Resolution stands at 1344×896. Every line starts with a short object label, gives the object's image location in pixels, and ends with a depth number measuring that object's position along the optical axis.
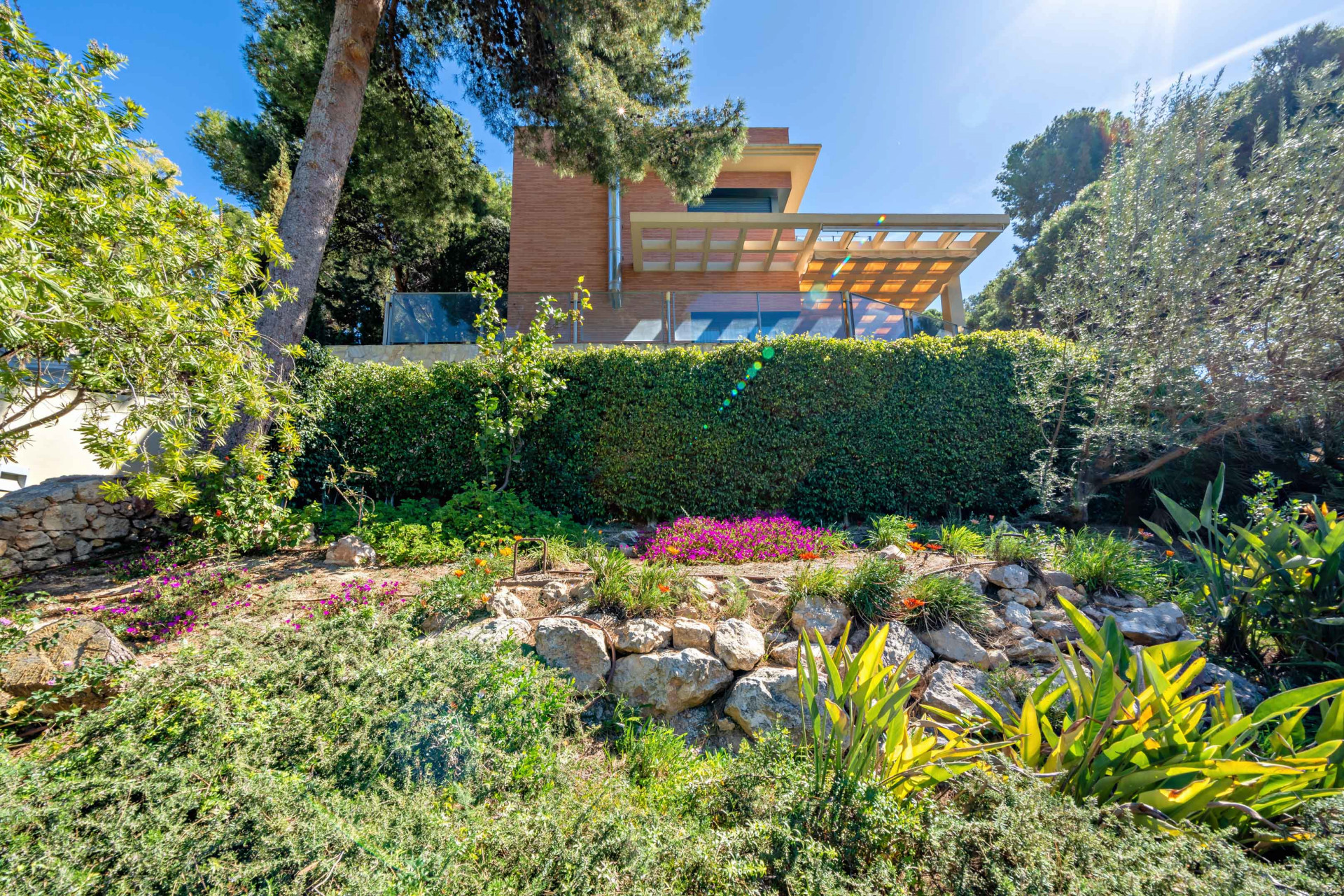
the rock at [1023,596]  4.10
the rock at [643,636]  3.56
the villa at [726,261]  9.30
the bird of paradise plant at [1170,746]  1.91
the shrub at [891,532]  5.28
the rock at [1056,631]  3.80
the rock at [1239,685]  2.94
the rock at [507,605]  3.74
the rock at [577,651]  3.51
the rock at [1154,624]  3.66
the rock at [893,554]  4.54
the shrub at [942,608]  3.82
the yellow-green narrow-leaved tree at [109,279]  2.42
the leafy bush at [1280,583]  2.77
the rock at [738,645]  3.58
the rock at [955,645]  3.62
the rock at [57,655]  2.74
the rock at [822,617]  3.74
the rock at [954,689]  3.35
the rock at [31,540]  4.93
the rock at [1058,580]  4.32
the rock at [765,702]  3.35
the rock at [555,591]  4.00
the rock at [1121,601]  4.07
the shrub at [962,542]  4.97
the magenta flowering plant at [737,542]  5.02
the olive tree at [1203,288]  4.54
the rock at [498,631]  3.37
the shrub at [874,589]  3.82
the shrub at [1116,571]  4.21
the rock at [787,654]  3.63
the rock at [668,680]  3.50
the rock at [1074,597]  4.16
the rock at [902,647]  3.58
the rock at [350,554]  4.78
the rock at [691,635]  3.67
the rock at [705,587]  4.12
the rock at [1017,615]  3.88
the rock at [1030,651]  3.67
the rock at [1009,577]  4.22
